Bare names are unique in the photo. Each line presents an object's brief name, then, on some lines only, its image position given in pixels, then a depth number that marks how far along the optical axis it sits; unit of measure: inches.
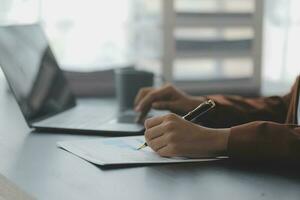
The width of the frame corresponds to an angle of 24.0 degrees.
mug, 63.2
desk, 39.8
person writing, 44.9
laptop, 55.7
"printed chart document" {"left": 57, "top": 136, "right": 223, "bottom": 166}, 45.4
